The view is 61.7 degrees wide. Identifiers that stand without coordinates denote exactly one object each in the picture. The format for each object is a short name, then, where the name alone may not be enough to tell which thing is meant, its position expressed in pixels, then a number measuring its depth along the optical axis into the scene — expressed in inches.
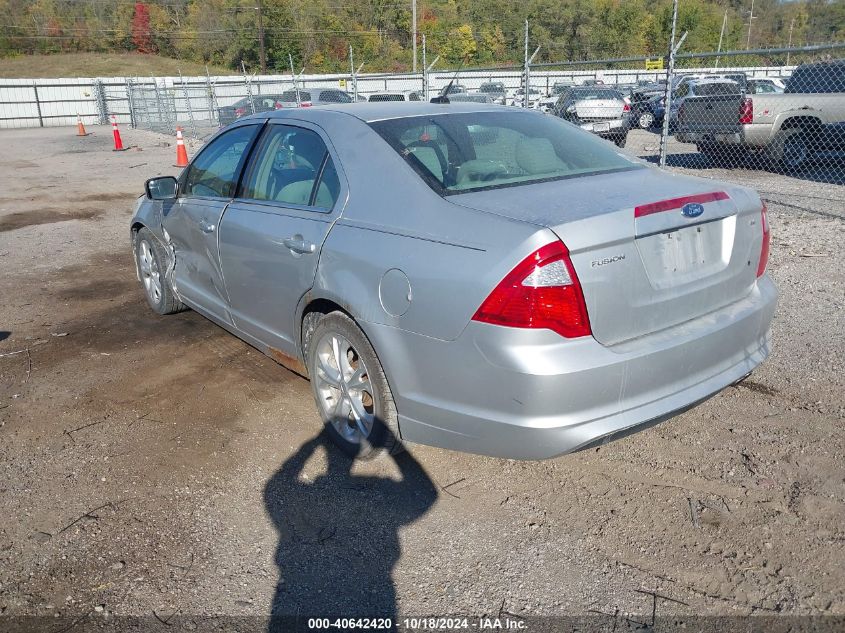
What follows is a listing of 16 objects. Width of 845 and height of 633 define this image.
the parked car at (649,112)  908.6
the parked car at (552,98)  840.8
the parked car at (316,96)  895.7
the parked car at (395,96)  813.9
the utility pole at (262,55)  1862.7
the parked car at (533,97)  850.9
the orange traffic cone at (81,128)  1052.3
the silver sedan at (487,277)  101.0
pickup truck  466.9
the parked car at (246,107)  928.3
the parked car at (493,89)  902.4
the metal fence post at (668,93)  325.2
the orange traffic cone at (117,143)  843.9
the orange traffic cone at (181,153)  633.0
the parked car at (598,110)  670.5
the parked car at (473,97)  704.4
